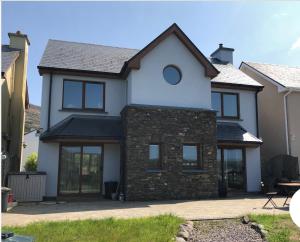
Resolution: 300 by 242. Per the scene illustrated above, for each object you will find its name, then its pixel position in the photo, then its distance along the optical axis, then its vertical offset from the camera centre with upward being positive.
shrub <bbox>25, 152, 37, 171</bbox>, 19.71 -0.55
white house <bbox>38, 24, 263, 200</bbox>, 11.46 +1.41
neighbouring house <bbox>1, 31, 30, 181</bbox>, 13.44 +3.46
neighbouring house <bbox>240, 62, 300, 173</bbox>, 15.06 +2.91
